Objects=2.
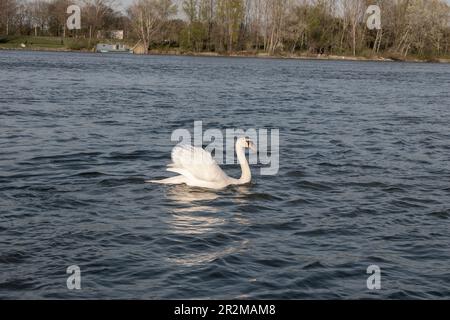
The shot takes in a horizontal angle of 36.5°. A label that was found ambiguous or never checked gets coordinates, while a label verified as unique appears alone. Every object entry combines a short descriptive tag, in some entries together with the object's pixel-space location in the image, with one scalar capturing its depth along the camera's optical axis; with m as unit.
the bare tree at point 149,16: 111.94
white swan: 13.54
